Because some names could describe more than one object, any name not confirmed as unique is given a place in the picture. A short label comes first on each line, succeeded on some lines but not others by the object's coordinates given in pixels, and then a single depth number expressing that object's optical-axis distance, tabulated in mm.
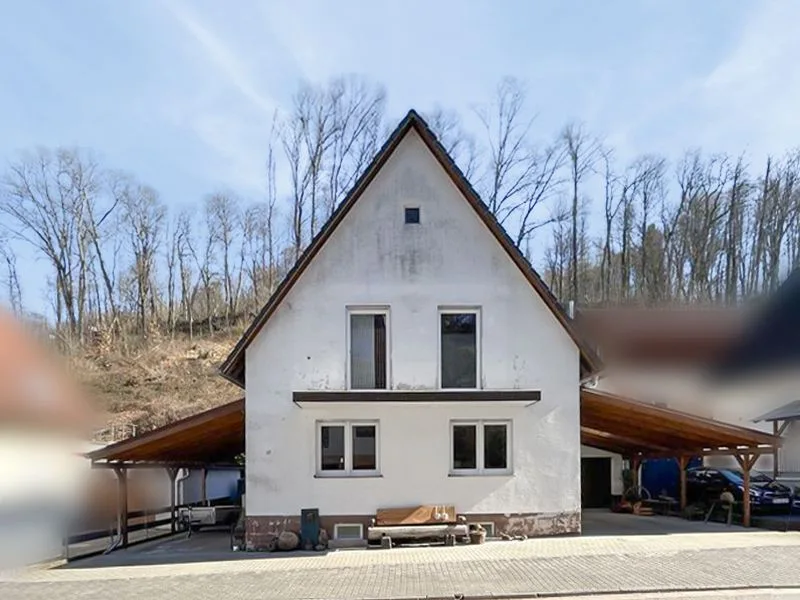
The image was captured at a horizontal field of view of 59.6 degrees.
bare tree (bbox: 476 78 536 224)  40669
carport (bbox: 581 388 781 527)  15797
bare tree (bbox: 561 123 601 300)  42969
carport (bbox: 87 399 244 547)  15175
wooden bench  14711
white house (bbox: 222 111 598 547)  15328
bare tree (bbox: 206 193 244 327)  47875
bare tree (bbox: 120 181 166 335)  41281
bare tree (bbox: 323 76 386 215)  42531
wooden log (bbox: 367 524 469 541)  14695
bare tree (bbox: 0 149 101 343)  21862
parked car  18906
